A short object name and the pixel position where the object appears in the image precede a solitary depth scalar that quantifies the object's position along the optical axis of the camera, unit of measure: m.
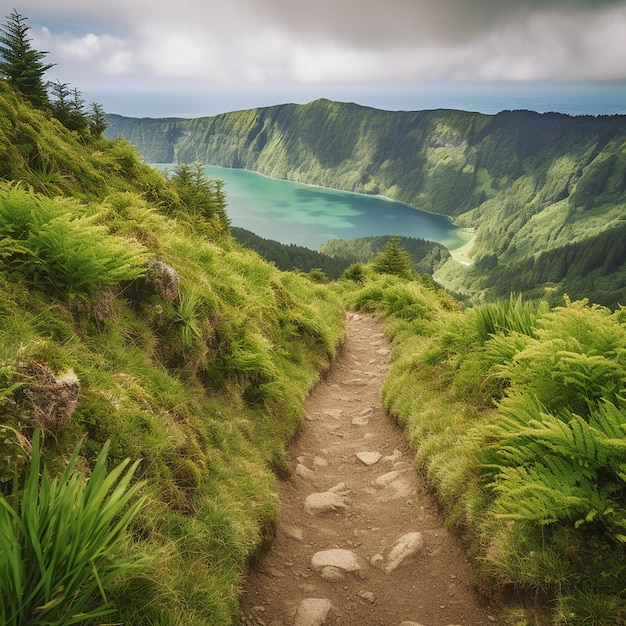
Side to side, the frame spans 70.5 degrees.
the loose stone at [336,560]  4.94
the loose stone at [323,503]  6.16
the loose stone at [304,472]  7.02
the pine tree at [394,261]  32.25
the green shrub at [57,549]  2.23
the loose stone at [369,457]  7.61
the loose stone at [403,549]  4.99
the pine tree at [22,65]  9.09
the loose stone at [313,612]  4.13
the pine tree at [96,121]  11.88
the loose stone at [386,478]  6.80
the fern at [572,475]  3.64
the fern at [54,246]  4.76
